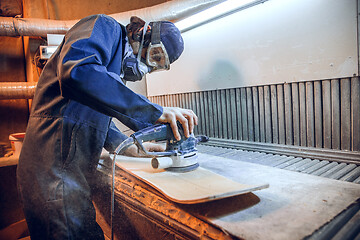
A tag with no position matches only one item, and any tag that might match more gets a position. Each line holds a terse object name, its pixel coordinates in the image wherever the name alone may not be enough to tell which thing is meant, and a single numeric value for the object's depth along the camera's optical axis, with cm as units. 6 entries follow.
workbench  71
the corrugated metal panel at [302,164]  124
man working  89
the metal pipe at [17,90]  248
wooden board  86
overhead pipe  203
